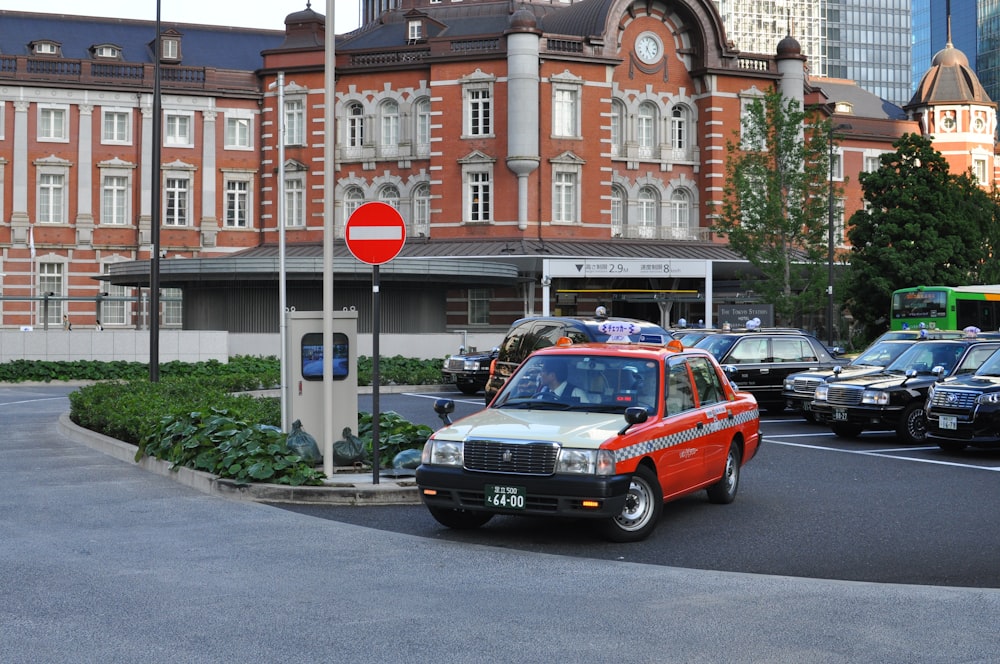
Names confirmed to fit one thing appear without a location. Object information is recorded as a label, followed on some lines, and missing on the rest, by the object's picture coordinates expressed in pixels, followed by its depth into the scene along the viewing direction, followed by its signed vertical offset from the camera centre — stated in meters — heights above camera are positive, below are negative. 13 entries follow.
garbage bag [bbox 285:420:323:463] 13.82 -0.95
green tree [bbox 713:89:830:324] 44.47 +5.54
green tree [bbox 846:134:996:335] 50.72 +5.17
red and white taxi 10.10 -0.71
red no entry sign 12.73 +1.28
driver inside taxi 11.30 -0.25
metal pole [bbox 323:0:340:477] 13.59 +0.98
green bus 42.00 +1.73
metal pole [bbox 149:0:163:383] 25.30 +2.10
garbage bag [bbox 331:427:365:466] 14.28 -1.06
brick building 53.56 +9.73
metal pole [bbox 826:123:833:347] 45.22 +3.00
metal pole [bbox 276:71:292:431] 14.74 -0.25
